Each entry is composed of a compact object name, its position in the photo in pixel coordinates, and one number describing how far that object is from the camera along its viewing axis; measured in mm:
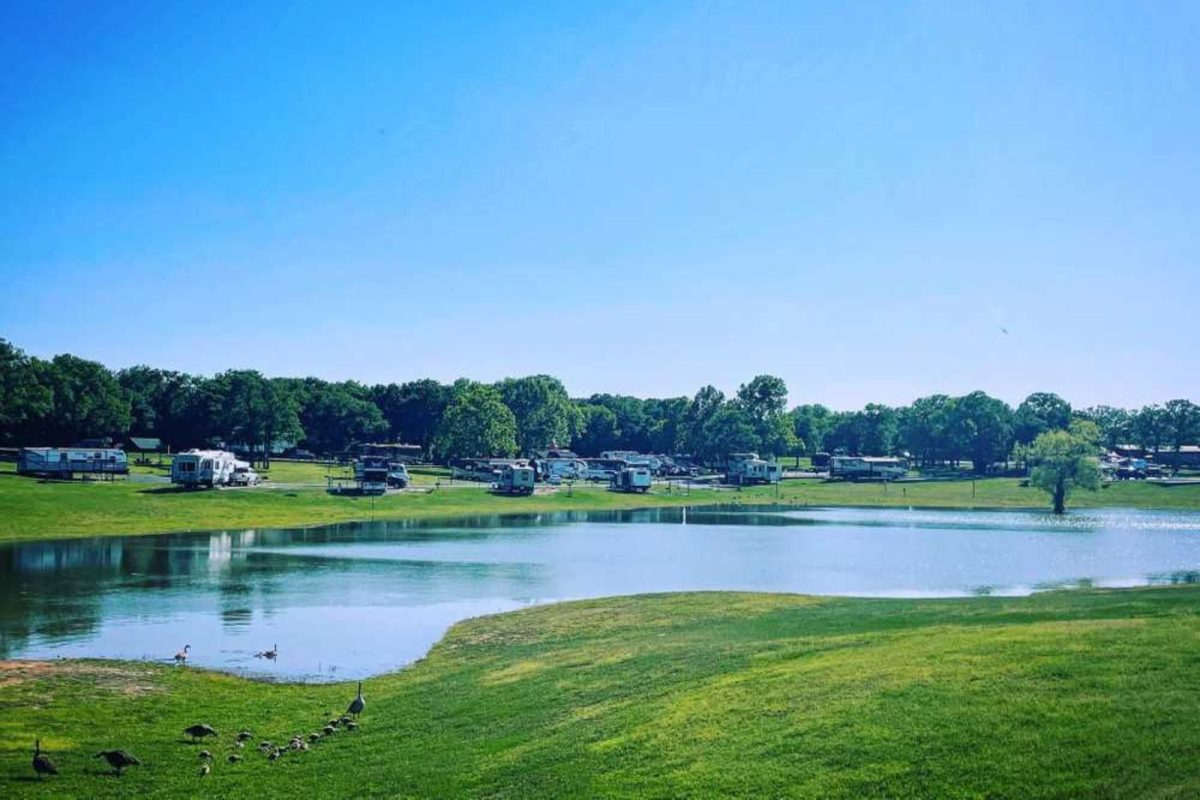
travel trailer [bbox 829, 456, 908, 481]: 195875
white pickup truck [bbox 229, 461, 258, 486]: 117550
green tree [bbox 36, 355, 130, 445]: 150500
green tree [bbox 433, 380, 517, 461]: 173625
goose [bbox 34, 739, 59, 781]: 21797
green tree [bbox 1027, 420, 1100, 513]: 127688
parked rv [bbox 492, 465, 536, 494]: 141250
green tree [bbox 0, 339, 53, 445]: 138250
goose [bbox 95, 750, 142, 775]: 22234
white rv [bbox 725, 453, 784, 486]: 188750
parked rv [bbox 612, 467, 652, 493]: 160875
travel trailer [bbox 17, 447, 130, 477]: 108375
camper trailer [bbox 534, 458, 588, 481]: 186000
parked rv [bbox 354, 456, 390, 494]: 121312
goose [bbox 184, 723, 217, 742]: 25188
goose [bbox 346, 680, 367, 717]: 27750
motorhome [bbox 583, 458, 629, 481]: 186500
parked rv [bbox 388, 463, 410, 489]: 131375
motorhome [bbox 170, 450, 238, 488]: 109125
